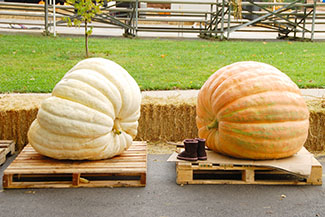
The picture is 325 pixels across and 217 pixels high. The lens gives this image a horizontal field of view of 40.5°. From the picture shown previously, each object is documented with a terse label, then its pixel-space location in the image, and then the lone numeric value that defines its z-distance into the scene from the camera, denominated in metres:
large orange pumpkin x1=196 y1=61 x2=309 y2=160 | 3.62
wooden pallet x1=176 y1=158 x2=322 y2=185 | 3.65
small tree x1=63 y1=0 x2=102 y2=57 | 7.91
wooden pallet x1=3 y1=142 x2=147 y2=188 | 3.54
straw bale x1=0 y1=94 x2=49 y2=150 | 4.48
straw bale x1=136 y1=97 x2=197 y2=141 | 4.73
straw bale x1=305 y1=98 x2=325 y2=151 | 4.58
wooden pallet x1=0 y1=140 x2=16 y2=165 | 4.11
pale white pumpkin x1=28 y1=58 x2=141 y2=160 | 3.55
